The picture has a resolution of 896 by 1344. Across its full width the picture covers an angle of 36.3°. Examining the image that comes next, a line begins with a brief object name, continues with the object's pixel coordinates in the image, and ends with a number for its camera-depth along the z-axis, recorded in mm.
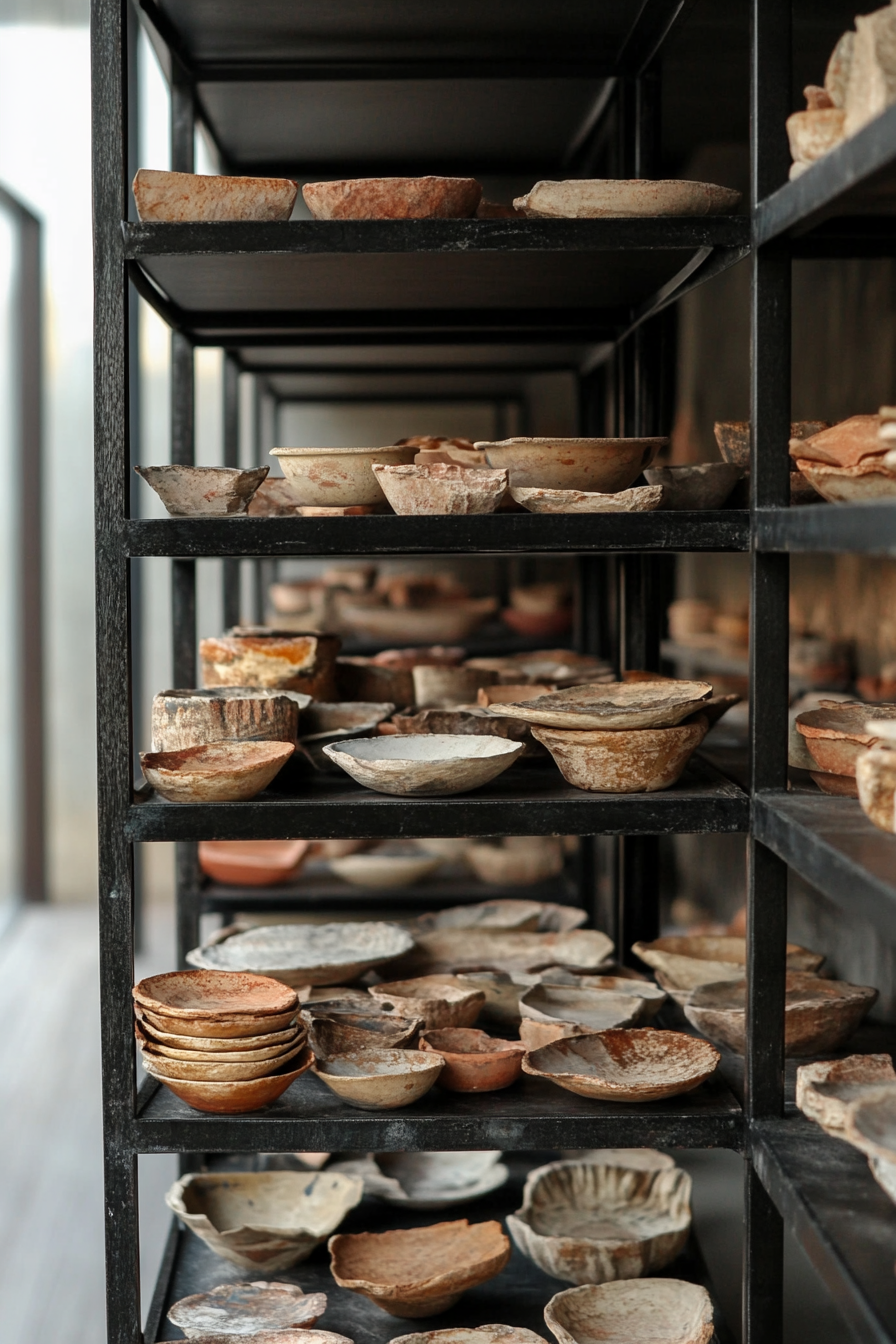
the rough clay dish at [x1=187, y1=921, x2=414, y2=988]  2545
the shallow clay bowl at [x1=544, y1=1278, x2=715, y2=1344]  1993
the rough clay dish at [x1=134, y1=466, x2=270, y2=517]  1946
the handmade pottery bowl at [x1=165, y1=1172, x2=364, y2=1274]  2266
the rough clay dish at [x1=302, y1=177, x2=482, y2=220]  1897
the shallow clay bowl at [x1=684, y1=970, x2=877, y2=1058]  2080
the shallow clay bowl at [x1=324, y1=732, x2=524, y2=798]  1910
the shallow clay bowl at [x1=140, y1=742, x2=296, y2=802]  1898
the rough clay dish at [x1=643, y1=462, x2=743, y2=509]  2025
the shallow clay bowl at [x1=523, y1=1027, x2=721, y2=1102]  1925
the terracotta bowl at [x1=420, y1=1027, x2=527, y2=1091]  1987
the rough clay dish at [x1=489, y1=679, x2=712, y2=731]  1942
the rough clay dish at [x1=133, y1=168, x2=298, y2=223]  1881
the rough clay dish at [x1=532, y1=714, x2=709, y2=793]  1944
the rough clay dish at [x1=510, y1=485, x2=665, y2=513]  1889
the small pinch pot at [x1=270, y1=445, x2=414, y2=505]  2039
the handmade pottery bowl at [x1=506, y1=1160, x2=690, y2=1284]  2195
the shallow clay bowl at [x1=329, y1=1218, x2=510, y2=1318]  2049
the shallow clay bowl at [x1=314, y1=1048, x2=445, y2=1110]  1902
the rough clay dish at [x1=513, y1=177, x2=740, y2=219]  1854
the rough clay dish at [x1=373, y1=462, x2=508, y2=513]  1893
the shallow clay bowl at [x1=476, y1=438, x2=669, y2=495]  1990
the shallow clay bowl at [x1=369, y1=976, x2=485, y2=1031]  2264
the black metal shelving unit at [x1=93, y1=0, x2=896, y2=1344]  1681
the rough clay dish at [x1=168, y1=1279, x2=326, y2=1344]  2020
